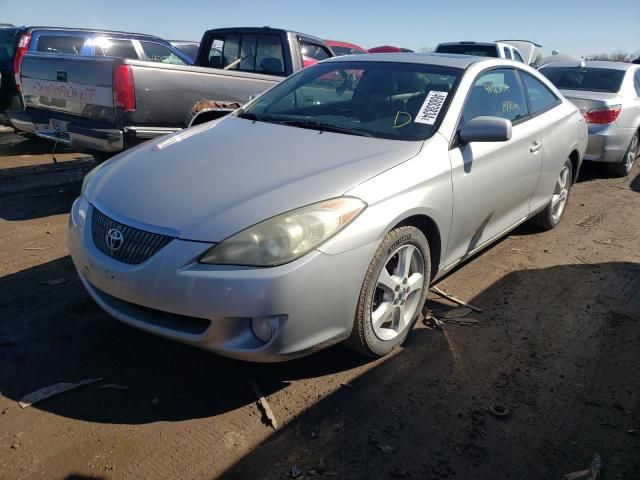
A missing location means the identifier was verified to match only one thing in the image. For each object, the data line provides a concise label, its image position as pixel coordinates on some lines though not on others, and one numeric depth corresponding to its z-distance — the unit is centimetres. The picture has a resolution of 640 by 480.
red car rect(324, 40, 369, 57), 1474
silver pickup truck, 476
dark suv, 792
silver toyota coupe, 226
